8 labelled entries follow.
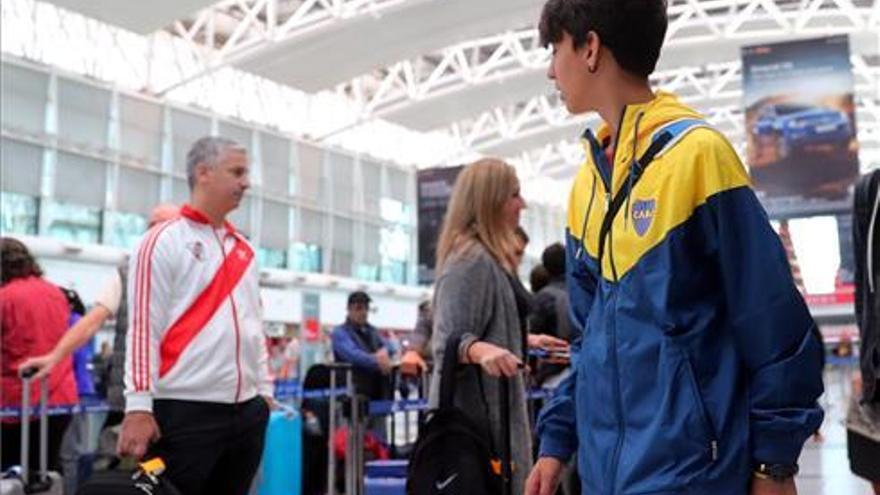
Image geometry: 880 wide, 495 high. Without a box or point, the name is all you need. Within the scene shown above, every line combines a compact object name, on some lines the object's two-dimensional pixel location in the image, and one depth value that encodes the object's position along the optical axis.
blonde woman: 3.09
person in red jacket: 5.69
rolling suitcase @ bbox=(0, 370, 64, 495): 5.48
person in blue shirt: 8.90
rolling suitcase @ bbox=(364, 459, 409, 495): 5.49
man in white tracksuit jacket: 3.23
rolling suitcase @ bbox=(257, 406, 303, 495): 6.62
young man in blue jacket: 1.53
